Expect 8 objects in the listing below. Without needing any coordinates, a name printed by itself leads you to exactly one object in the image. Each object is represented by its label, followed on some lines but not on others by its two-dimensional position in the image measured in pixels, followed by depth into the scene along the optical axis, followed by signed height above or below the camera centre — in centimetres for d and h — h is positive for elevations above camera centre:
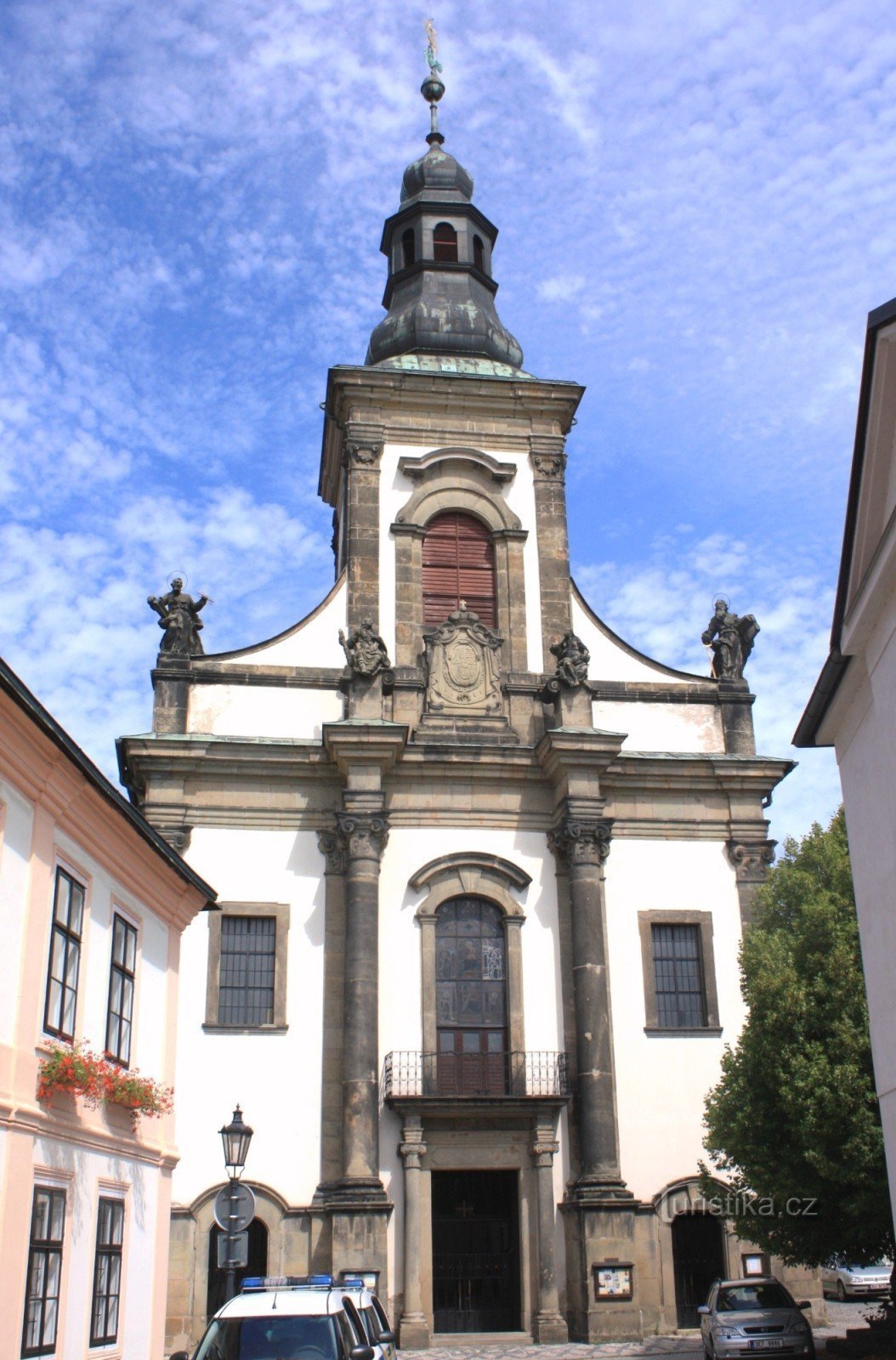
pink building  1164 +207
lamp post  1593 +120
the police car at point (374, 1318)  1263 -58
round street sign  1378 +40
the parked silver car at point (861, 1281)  3072 -75
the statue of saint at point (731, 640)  2819 +1144
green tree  1866 +194
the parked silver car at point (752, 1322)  1847 -95
